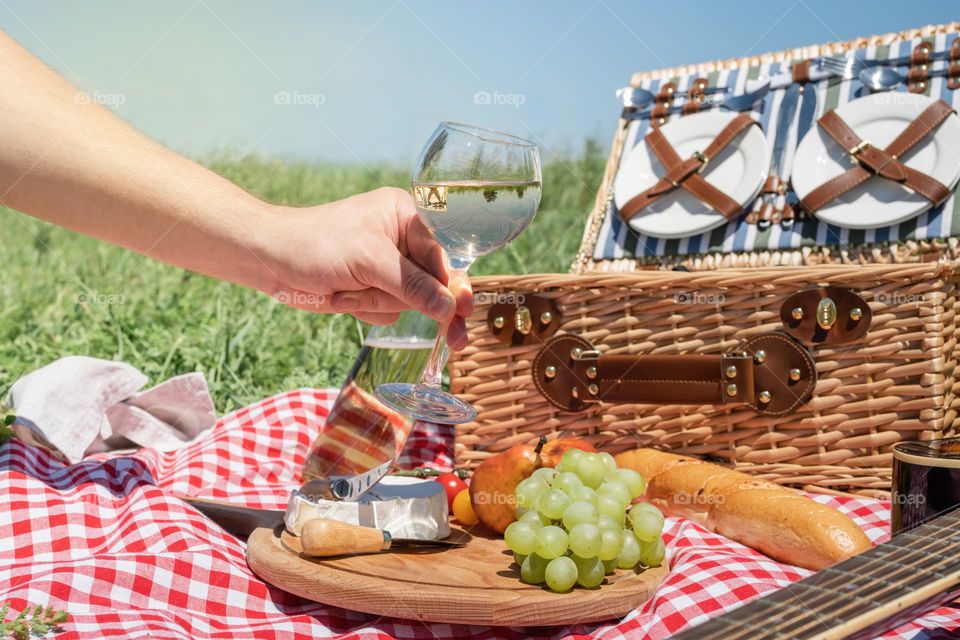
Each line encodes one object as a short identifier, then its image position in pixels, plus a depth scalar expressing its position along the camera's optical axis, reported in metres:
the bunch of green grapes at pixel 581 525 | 1.33
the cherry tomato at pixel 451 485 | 1.79
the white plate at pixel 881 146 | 2.39
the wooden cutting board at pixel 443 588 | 1.29
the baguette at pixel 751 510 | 1.49
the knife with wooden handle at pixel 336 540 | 1.44
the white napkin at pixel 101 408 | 2.02
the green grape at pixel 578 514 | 1.35
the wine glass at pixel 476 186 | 1.30
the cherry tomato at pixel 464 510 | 1.74
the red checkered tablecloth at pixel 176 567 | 1.31
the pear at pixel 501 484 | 1.65
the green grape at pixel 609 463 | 1.56
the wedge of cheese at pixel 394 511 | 1.55
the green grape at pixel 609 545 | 1.34
